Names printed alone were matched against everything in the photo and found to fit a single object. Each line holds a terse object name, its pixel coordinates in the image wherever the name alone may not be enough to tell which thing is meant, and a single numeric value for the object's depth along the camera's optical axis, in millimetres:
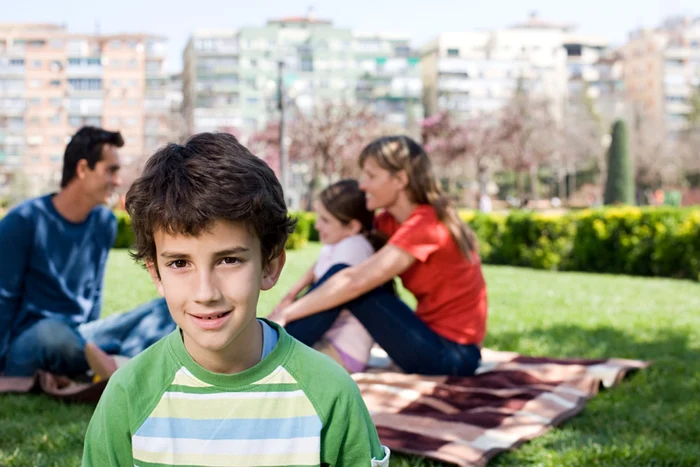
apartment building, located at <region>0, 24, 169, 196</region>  70688
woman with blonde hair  4285
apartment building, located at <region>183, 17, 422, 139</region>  79062
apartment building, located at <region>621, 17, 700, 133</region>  91250
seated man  4621
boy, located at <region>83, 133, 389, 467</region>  1767
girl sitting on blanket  4547
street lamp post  18192
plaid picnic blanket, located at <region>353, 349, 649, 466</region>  3553
